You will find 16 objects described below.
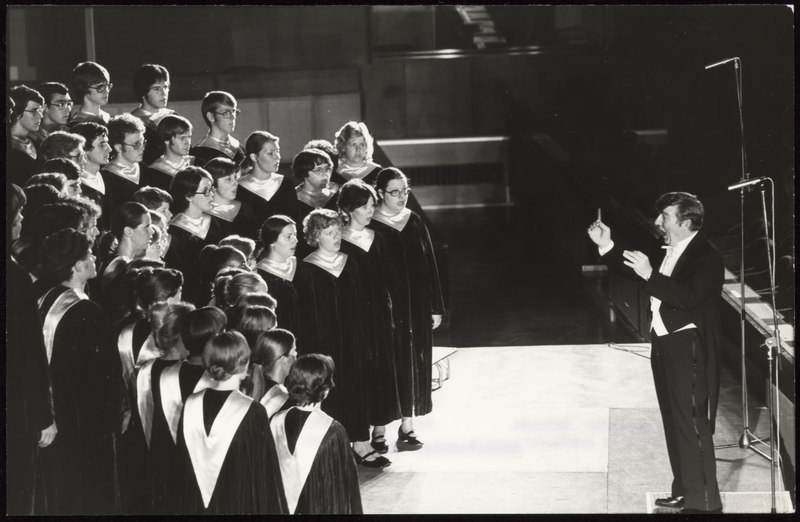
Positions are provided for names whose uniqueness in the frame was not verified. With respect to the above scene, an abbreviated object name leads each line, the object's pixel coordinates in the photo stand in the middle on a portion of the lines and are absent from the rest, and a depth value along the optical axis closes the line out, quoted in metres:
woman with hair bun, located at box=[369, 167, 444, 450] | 11.76
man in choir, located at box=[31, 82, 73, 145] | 11.84
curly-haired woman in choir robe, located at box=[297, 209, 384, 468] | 11.43
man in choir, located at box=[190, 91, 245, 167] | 12.02
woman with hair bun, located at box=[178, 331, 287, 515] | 9.44
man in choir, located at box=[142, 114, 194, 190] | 11.93
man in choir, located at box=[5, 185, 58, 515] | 10.62
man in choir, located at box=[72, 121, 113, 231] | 11.68
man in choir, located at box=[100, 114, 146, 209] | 11.75
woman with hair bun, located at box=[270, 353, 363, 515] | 9.52
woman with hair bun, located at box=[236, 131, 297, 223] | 11.84
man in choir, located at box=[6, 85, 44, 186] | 11.59
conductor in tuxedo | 10.37
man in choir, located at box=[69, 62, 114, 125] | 11.95
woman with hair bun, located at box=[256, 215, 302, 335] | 11.21
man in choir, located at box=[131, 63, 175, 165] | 12.02
